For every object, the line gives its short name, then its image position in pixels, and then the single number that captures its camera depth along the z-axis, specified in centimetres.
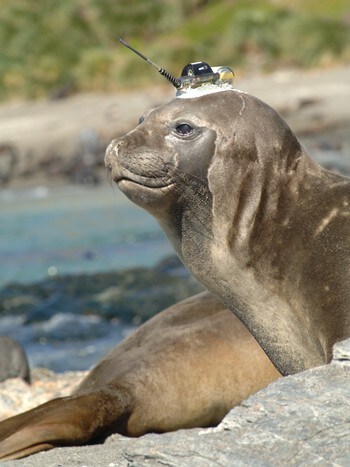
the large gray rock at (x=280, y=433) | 710
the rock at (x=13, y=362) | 1587
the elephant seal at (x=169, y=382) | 1191
